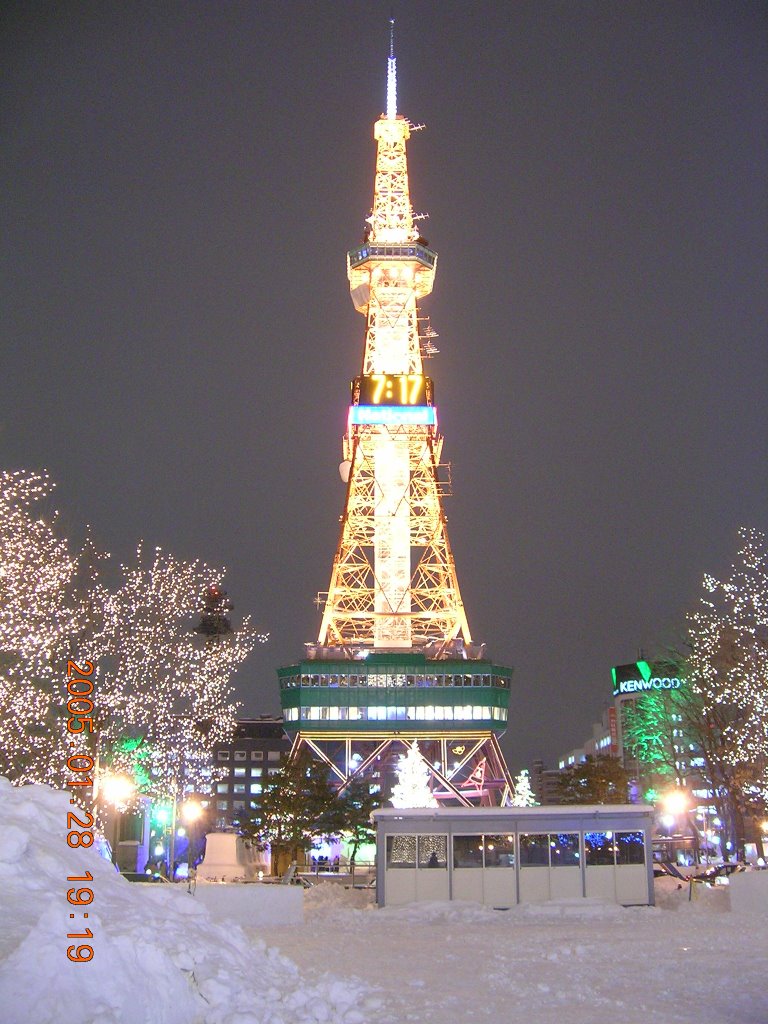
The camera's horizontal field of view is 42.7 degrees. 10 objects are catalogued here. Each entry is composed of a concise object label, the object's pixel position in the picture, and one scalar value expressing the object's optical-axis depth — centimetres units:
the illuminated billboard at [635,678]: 11544
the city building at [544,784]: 18515
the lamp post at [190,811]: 5678
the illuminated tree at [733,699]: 4291
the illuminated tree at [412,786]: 6341
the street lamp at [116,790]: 3899
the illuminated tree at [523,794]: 7349
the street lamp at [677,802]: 6049
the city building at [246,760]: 13512
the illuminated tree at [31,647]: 3034
